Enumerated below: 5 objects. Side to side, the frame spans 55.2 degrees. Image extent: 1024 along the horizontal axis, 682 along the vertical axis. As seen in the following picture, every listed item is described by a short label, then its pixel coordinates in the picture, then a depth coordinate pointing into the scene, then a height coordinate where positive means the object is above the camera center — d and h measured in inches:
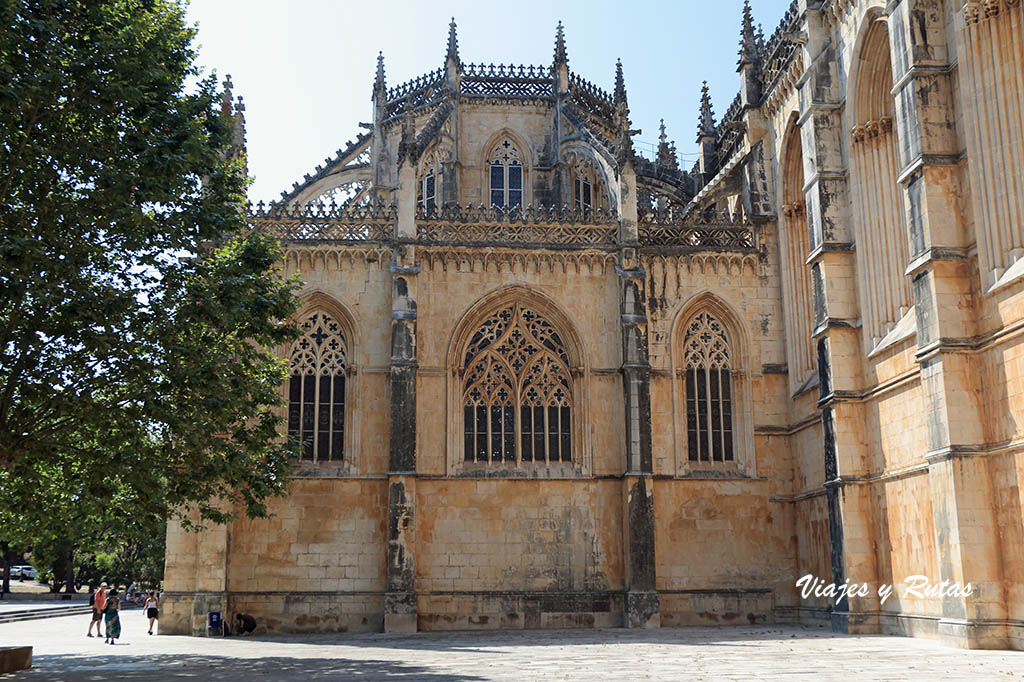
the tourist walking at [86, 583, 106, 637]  885.2 -41.1
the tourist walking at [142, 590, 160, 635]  914.7 -48.8
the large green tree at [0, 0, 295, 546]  512.1 +149.0
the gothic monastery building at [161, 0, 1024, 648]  821.2 +138.9
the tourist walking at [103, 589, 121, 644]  810.2 -52.5
